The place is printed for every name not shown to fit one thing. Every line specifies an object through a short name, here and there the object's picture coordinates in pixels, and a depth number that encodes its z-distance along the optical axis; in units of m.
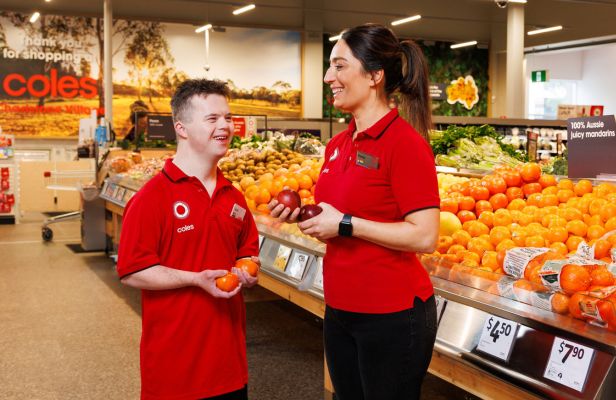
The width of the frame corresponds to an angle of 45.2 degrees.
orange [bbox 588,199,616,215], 2.91
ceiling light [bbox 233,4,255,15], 15.15
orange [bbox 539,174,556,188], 3.46
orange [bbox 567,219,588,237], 2.80
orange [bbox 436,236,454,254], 2.93
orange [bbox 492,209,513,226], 3.09
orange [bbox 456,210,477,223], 3.24
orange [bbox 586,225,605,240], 2.74
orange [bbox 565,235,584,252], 2.72
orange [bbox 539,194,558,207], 3.22
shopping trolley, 7.99
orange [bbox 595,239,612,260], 2.39
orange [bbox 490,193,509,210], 3.36
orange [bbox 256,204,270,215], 4.22
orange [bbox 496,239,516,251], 2.75
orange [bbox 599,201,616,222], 2.81
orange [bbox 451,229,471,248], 2.95
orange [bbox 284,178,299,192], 4.24
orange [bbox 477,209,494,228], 3.16
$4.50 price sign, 2.02
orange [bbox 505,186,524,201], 3.41
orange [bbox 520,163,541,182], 3.48
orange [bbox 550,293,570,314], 1.99
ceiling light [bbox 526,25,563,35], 17.97
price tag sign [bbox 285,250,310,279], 3.26
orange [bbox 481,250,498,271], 2.62
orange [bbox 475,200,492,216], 3.32
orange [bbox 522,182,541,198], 3.42
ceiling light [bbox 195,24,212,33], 16.19
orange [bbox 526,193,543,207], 3.27
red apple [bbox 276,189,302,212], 1.89
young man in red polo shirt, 1.94
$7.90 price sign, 1.78
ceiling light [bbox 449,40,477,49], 20.05
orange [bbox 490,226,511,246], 2.89
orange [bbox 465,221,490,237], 3.07
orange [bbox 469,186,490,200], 3.39
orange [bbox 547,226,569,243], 2.77
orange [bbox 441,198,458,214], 3.29
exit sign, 22.31
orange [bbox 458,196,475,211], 3.33
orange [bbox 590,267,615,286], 1.99
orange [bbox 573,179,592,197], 3.25
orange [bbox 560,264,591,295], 1.99
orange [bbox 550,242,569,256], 2.68
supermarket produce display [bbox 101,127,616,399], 1.86
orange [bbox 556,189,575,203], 3.23
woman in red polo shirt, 1.80
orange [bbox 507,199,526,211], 3.31
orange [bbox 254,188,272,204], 4.32
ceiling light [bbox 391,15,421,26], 16.75
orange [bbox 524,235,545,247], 2.74
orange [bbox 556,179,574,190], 3.33
